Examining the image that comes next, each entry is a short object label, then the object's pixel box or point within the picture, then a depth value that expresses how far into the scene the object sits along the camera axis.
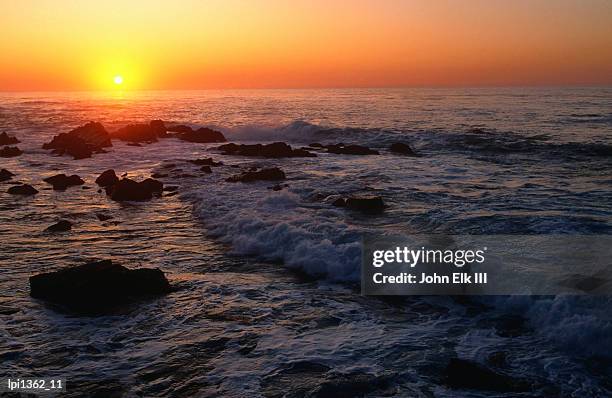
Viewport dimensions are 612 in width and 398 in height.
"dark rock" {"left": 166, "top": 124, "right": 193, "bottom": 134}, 51.58
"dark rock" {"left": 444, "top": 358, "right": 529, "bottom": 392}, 6.47
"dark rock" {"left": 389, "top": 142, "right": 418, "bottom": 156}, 33.62
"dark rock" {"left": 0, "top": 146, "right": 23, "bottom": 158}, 33.84
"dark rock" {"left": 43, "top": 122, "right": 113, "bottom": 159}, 35.06
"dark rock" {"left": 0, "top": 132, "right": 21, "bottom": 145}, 40.72
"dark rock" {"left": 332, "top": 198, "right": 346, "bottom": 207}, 17.23
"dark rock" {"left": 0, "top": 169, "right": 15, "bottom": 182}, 23.76
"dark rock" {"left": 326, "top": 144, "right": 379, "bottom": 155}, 33.59
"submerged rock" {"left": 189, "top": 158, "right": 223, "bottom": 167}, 28.72
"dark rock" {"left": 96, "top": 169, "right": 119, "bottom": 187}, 22.36
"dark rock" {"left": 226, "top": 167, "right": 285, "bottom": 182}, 22.99
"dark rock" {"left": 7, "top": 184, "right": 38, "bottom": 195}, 20.20
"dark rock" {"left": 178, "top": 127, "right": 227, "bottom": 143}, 45.16
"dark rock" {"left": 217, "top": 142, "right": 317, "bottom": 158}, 33.56
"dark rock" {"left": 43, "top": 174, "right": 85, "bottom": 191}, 21.57
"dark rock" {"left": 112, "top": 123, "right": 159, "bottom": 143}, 44.66
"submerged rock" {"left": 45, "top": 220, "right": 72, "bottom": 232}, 14.51
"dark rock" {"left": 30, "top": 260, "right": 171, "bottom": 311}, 9.27
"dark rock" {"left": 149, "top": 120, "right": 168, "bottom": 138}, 48.42
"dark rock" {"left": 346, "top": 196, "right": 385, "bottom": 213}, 16.56
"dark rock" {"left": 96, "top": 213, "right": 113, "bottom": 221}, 16.12
